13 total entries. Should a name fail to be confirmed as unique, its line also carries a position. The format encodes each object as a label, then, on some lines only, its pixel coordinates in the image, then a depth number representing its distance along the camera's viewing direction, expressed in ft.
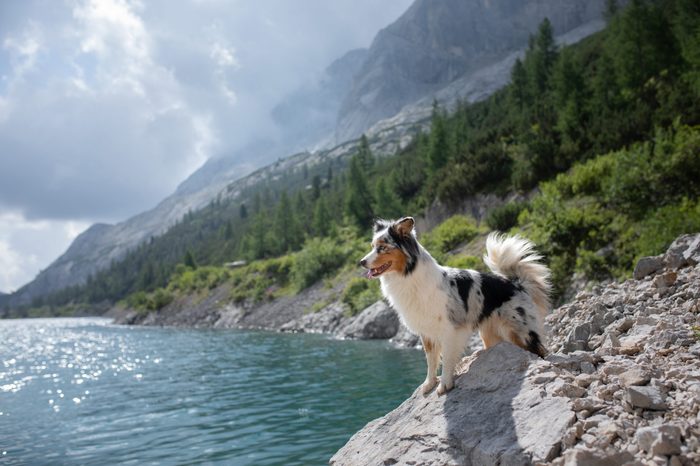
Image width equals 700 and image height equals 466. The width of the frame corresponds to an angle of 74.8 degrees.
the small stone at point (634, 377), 14.05
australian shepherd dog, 19.15
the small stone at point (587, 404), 13.61
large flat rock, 13.97
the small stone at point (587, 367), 16.75
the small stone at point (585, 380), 15.40
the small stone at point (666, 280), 28.19
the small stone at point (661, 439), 10.98
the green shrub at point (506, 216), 92.53
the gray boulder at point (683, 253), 31.27
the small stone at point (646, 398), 12.89
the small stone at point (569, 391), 14.94
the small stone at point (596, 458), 11.42
